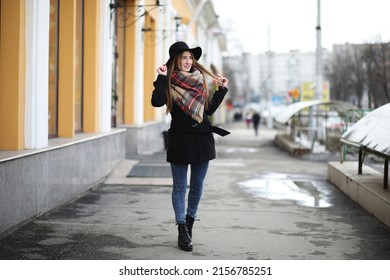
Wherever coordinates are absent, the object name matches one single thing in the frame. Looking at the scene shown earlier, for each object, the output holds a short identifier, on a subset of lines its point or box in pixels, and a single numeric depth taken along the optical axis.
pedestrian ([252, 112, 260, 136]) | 38.38
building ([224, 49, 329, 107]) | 110.61
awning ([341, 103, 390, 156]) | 7.81
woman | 5.82
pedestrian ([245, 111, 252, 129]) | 50.72
